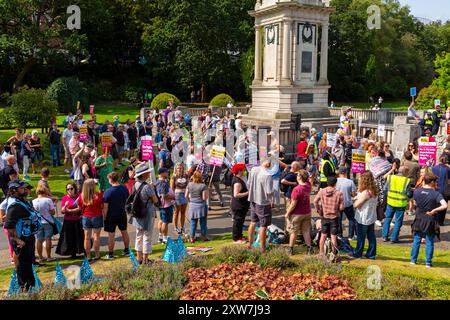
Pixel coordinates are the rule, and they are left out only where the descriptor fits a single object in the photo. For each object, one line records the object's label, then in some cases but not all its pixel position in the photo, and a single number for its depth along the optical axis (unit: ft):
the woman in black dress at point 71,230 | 32.32
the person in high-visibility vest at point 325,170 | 41.88
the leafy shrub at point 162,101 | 117.60
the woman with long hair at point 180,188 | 37.37
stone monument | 89.40
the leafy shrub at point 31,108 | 77.82
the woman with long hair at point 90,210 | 31.30
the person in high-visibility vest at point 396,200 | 35.37
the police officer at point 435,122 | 75.82
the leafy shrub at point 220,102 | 128.69
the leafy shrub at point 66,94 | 139.03
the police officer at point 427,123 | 73.56
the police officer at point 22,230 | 26.21
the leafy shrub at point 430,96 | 135.85
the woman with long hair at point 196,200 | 36.06
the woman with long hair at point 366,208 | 30.35
